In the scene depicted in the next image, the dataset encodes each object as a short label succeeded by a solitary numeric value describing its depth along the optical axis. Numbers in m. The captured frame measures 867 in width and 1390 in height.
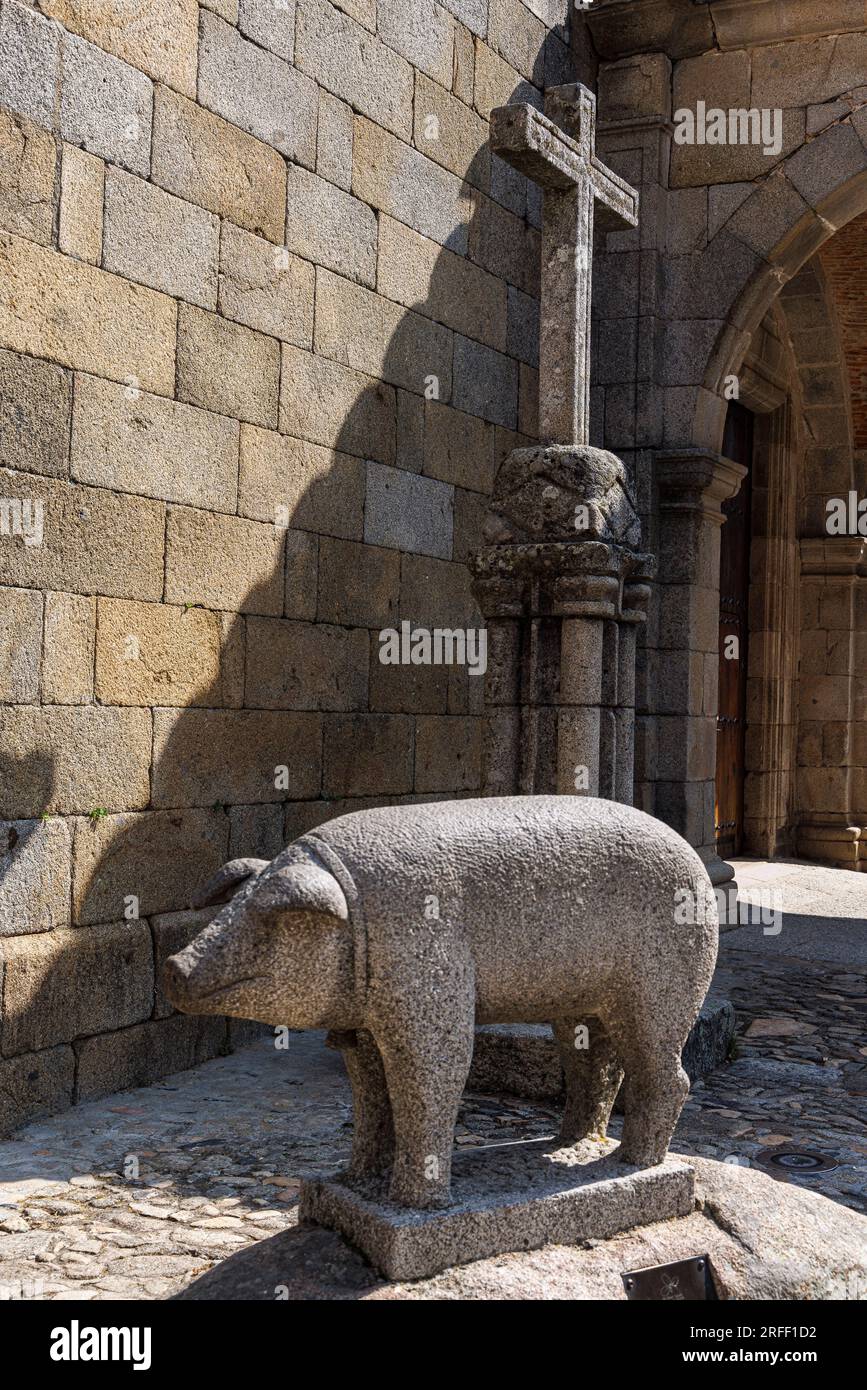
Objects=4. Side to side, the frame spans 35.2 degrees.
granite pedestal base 2.48
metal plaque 2.58
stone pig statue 2.41
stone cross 4.84
